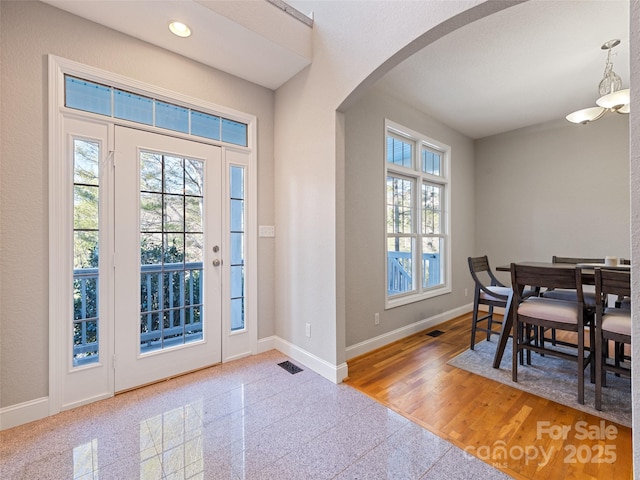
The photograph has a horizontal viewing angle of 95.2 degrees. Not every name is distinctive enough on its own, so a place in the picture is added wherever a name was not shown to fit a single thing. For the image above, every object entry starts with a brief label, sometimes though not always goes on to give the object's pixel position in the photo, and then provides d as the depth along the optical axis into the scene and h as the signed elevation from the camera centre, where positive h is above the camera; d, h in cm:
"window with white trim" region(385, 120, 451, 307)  349 +31
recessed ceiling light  210 +156
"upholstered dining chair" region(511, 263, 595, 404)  208 -55
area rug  199 -114
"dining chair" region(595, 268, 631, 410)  186 -55
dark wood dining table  258 -80
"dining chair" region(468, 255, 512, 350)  293 -56
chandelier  221 +109
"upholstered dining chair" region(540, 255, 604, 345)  278 -58
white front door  222 -13
